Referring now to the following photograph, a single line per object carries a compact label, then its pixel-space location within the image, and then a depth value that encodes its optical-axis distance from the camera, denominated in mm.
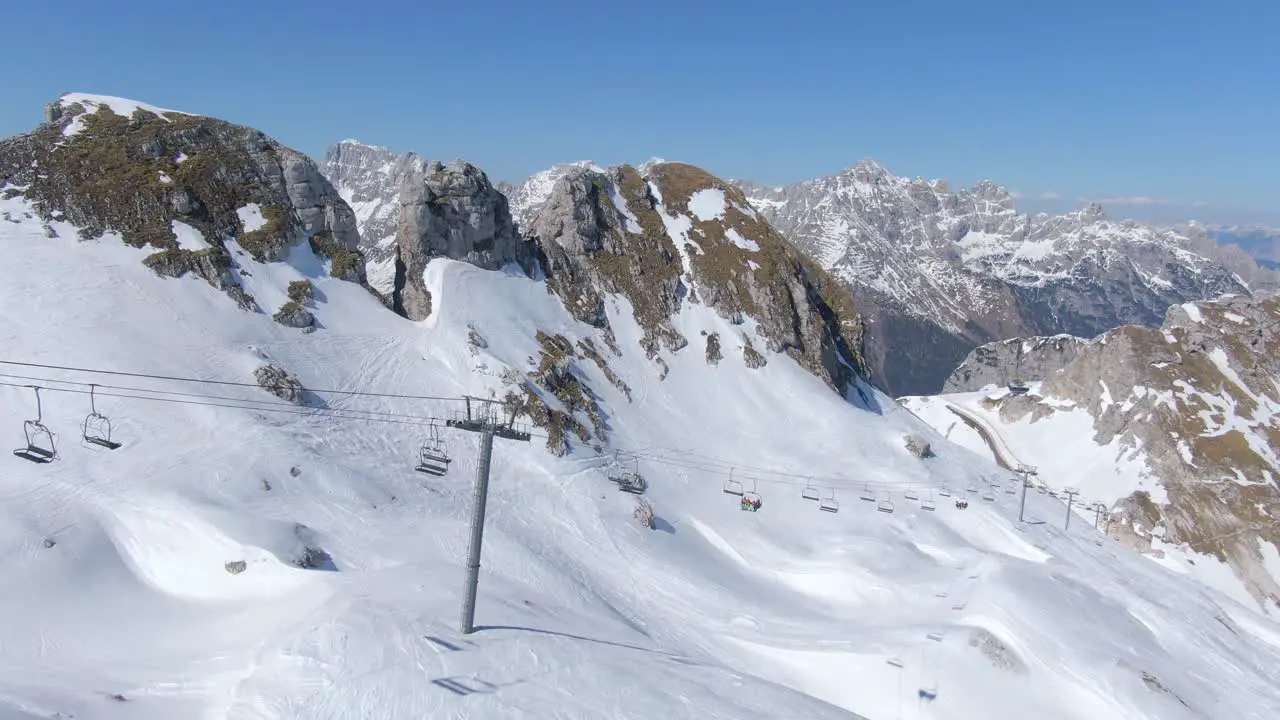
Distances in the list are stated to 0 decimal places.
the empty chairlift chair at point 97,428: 44875
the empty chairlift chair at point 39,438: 42353
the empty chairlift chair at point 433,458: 37591
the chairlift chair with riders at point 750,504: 59250
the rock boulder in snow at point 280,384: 55688
